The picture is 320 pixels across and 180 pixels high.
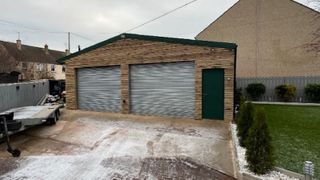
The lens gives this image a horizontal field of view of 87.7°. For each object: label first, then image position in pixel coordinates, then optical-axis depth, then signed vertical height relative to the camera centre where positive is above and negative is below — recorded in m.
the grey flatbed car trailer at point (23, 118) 4.43 -1.00
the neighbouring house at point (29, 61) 21.42 +3.47
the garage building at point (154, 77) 6.72 +0.39
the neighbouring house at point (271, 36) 12.19 +3.86
